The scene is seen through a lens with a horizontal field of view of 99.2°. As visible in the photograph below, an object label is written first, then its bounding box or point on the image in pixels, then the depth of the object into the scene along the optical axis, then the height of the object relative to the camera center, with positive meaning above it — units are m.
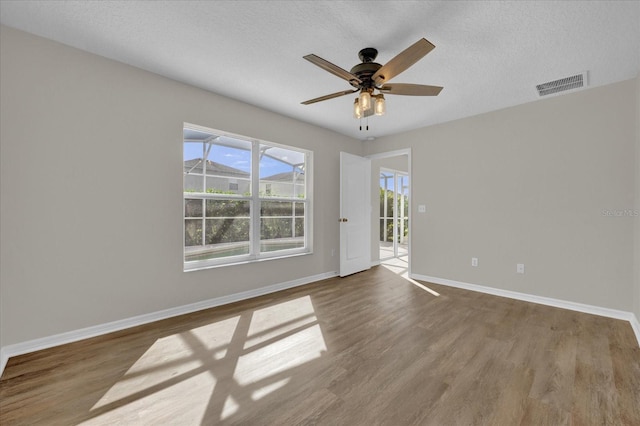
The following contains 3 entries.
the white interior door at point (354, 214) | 4.91 -0.07
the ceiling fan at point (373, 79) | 2.01 +1.08
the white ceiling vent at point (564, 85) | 2.94 +1.41
